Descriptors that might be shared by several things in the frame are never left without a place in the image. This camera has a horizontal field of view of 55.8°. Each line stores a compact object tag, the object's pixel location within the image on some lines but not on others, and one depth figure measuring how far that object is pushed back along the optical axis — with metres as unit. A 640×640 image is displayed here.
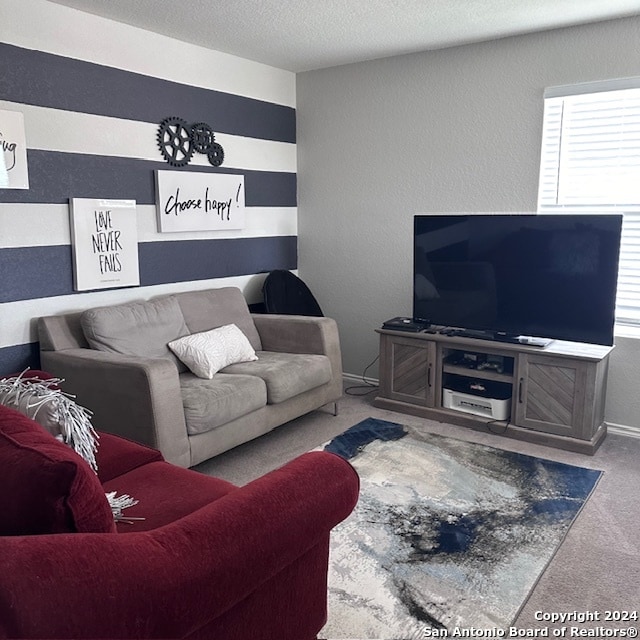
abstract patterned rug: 2.06
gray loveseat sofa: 2.83
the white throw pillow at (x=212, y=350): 3.44
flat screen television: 3.40
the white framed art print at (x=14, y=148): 2.98
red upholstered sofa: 1.02
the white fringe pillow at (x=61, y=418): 1.85
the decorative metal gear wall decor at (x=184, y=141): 3.86
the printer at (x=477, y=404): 3.73
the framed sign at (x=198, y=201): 3.87
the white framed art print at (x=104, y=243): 3.38
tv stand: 3.43
